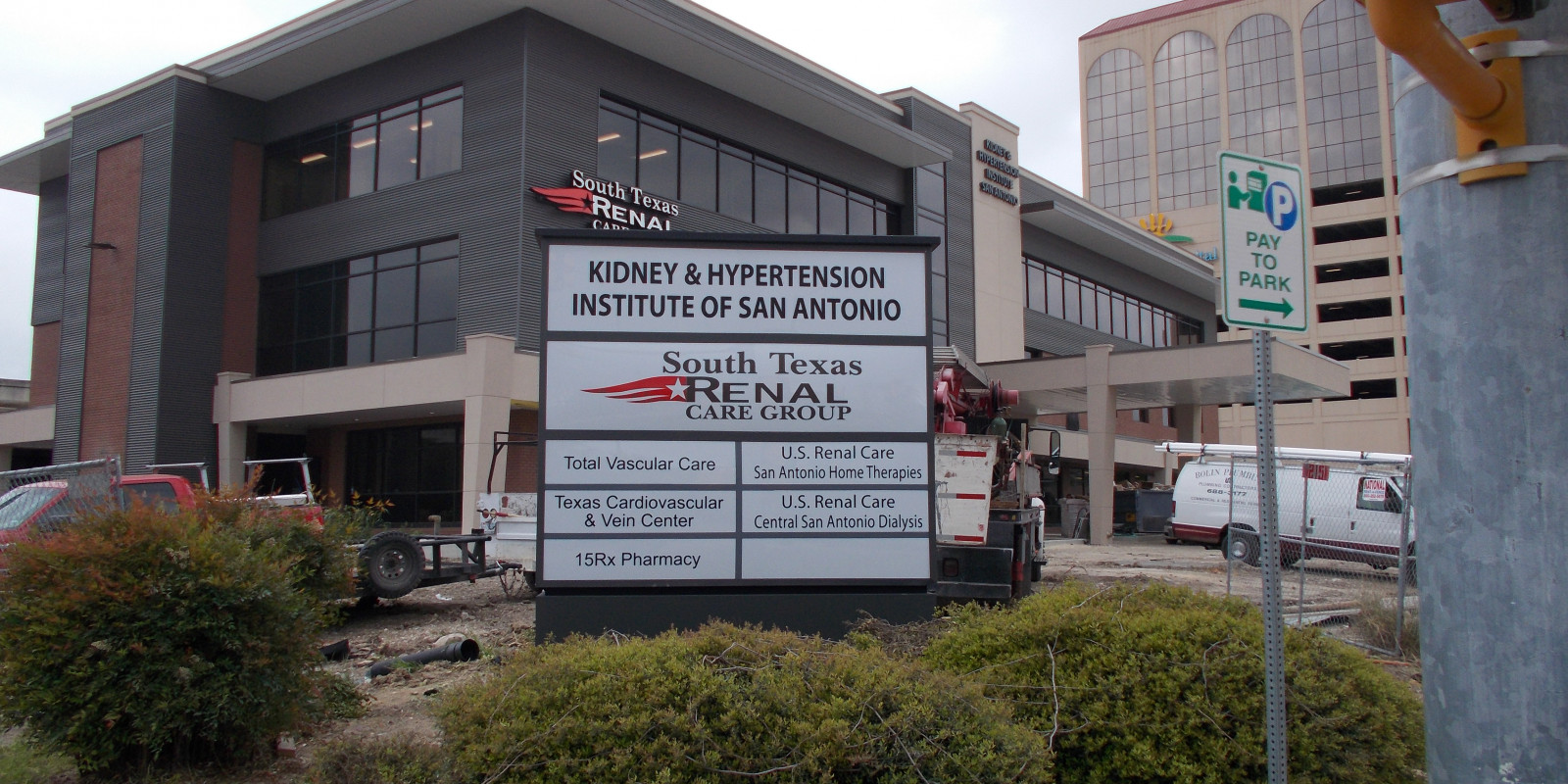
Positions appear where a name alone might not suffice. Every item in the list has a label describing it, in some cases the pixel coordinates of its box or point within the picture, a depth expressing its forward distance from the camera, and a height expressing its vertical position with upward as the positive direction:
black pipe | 9.45 -1.69
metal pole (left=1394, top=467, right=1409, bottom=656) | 10.36 -1.38
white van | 20.81 -0.77
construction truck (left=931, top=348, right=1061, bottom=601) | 11.66 -0.57
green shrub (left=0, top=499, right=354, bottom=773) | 5.45 -0.95
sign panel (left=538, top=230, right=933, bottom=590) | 6.97 +0.35
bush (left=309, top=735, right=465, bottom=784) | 4.43 -1.28
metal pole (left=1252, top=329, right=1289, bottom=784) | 4.02 -0.47
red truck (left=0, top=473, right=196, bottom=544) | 10.73 -0.40
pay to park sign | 4.09 +0.88
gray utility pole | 3.33 +0.09
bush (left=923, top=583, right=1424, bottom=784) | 5.02 -1.10
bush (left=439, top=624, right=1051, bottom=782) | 4.32 -1.06
